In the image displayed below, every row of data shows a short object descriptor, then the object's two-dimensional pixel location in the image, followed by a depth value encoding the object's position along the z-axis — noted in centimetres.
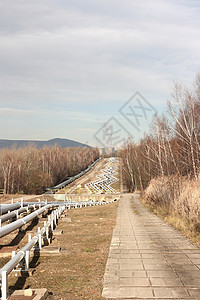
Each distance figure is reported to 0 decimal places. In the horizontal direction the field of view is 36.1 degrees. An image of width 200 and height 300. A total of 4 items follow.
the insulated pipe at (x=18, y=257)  552
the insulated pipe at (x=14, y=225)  918
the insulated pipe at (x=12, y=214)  1344
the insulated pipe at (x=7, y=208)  1759
